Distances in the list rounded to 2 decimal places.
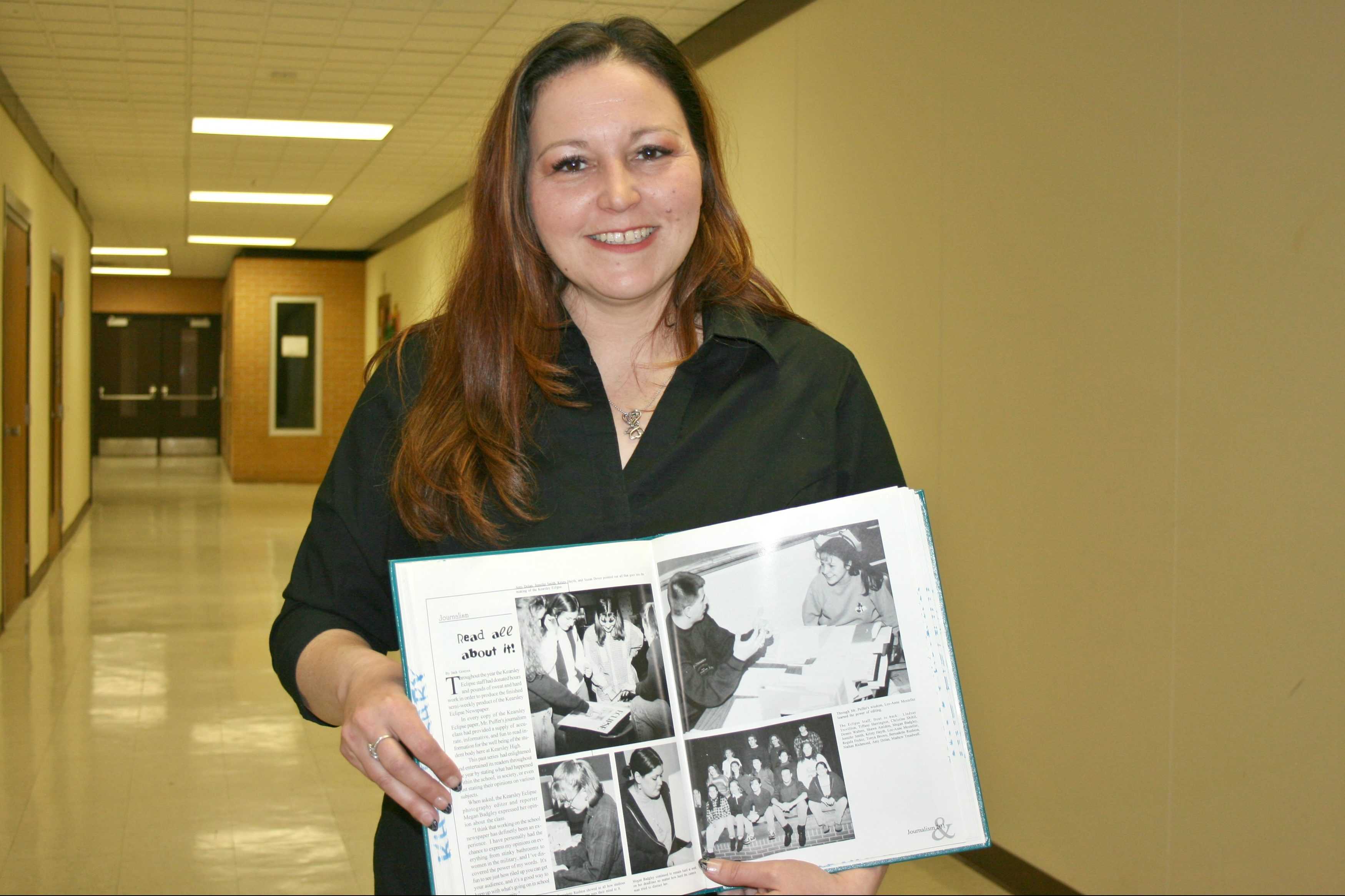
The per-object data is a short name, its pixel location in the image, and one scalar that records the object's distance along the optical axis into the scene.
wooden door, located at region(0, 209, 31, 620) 7.08
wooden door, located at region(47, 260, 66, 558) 9.46
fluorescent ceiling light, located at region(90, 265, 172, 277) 20.47
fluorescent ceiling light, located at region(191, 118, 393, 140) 8.11
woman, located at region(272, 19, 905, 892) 1.21
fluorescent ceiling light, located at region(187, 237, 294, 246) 15.63
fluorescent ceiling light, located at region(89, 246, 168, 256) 16.75
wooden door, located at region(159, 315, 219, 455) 22.19
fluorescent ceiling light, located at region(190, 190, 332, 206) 11.54
